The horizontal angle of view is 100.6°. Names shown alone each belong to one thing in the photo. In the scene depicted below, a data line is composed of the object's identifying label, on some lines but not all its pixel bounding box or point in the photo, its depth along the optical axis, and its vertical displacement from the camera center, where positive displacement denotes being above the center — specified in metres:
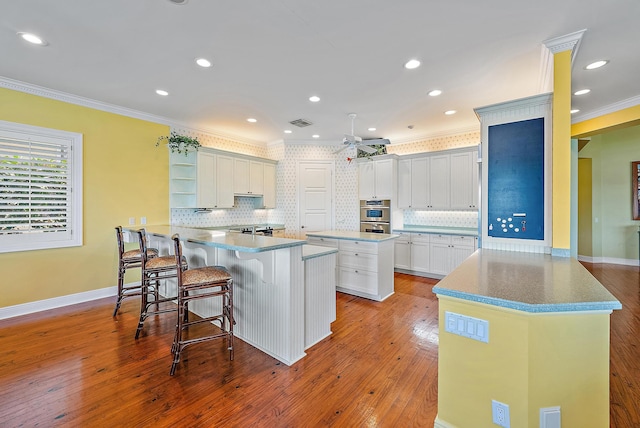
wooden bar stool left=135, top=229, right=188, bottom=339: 2.85 -0.58
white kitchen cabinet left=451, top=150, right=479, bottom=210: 4.98 +0.66
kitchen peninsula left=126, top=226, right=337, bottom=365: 2.32 -0.71
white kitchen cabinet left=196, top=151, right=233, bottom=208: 5.03 +0.66
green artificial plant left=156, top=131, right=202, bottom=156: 4.70 +1.28
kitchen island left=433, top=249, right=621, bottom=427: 1.29 -0.70
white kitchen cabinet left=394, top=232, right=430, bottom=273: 5.23 -0.76
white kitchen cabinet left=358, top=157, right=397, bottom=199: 5.75 +0.81
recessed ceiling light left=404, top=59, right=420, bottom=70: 2.90 +1.67
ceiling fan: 4.16 +1.18
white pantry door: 6.36 +0.47
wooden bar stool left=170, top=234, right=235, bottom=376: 2.28 -0.63
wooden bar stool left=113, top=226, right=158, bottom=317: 3.39 -0.56
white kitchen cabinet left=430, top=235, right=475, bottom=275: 4.80 -0.67
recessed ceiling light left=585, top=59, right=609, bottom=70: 2.90 +1.67
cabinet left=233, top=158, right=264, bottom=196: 5.64 +0.82
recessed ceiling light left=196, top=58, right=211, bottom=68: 2.88 +1.68
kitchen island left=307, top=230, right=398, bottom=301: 3.88 -0.74
